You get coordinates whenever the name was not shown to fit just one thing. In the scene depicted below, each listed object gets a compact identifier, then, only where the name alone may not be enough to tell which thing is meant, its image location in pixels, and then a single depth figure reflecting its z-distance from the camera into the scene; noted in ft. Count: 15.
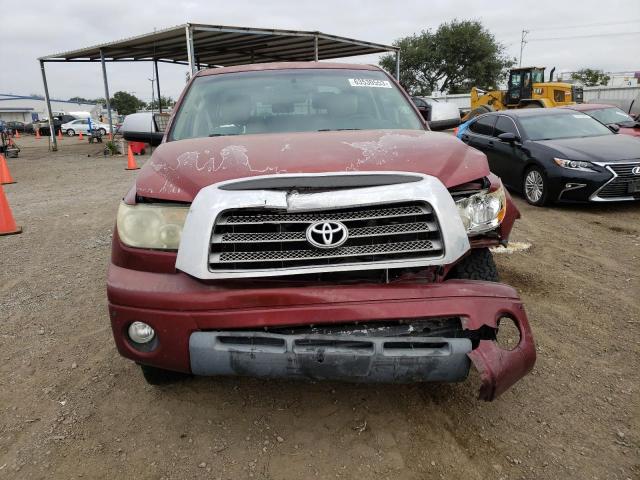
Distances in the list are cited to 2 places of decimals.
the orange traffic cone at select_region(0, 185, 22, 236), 19.25
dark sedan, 20.48
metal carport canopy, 40.45
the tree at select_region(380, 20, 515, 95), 148.87
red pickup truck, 5.84
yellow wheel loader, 60.95
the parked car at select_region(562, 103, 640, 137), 32.40
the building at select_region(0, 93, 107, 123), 217.97
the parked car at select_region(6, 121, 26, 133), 145.72
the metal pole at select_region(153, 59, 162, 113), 57.71
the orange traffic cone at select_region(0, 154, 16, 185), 35.50
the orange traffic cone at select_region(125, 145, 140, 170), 43.20
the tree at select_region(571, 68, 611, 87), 193.36
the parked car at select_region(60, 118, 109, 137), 122.31
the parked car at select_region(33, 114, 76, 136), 128.51
